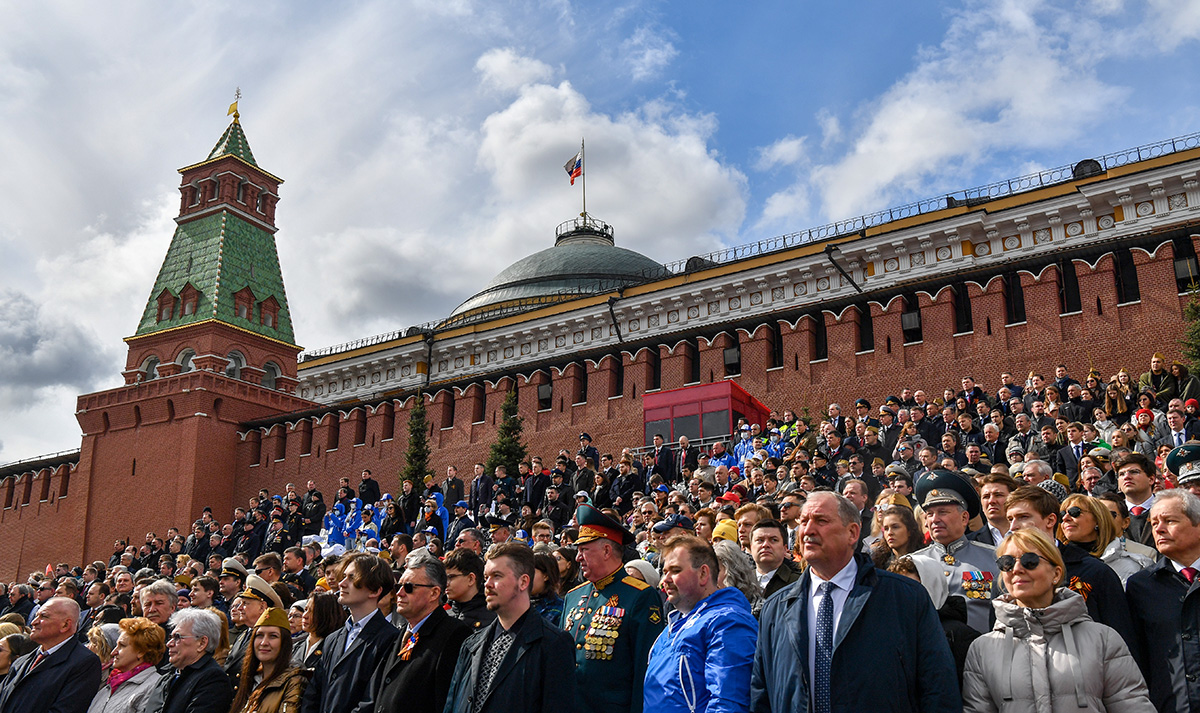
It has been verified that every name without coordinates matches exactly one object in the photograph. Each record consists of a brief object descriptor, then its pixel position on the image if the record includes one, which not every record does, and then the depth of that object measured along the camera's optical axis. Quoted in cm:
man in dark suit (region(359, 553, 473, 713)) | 507
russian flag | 3688
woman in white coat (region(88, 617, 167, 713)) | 616
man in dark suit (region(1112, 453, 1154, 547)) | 618
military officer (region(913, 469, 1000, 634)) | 465
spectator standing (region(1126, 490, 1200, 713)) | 407
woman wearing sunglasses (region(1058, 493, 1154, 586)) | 498
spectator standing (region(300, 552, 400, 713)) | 539
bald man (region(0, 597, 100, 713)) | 639
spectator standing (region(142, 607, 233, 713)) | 578
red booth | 2061
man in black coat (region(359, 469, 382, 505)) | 1945
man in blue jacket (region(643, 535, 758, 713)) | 410
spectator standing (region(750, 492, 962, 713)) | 366
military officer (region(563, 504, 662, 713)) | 482
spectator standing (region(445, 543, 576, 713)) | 464
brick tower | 2978
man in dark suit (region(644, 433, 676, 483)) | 1625
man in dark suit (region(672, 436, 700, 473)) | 1592
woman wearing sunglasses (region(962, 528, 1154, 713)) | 376
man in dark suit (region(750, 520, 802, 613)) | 507
